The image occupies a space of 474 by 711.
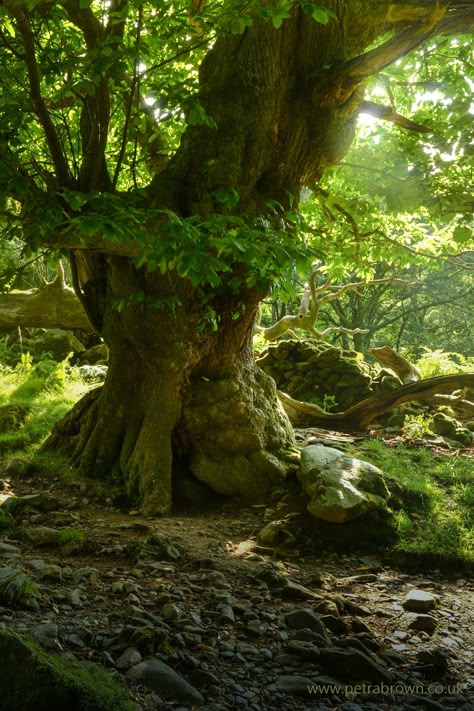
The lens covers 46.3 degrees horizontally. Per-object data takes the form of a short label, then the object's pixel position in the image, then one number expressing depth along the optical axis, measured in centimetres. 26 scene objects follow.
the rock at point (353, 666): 293
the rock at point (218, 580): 409
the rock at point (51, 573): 374
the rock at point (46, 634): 268
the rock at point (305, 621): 345
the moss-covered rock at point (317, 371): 1145
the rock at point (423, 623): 380
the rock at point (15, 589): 310
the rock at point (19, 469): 663
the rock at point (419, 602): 413
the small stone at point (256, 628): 338
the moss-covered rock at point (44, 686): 210
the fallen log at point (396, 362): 1176
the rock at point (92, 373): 1150
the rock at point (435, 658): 323
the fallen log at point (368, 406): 963
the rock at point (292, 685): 277
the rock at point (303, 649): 309
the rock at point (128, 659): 269
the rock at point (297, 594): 411
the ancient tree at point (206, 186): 551
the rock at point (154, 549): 447
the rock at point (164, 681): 254
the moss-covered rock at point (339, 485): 550
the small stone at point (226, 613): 349
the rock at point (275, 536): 538
